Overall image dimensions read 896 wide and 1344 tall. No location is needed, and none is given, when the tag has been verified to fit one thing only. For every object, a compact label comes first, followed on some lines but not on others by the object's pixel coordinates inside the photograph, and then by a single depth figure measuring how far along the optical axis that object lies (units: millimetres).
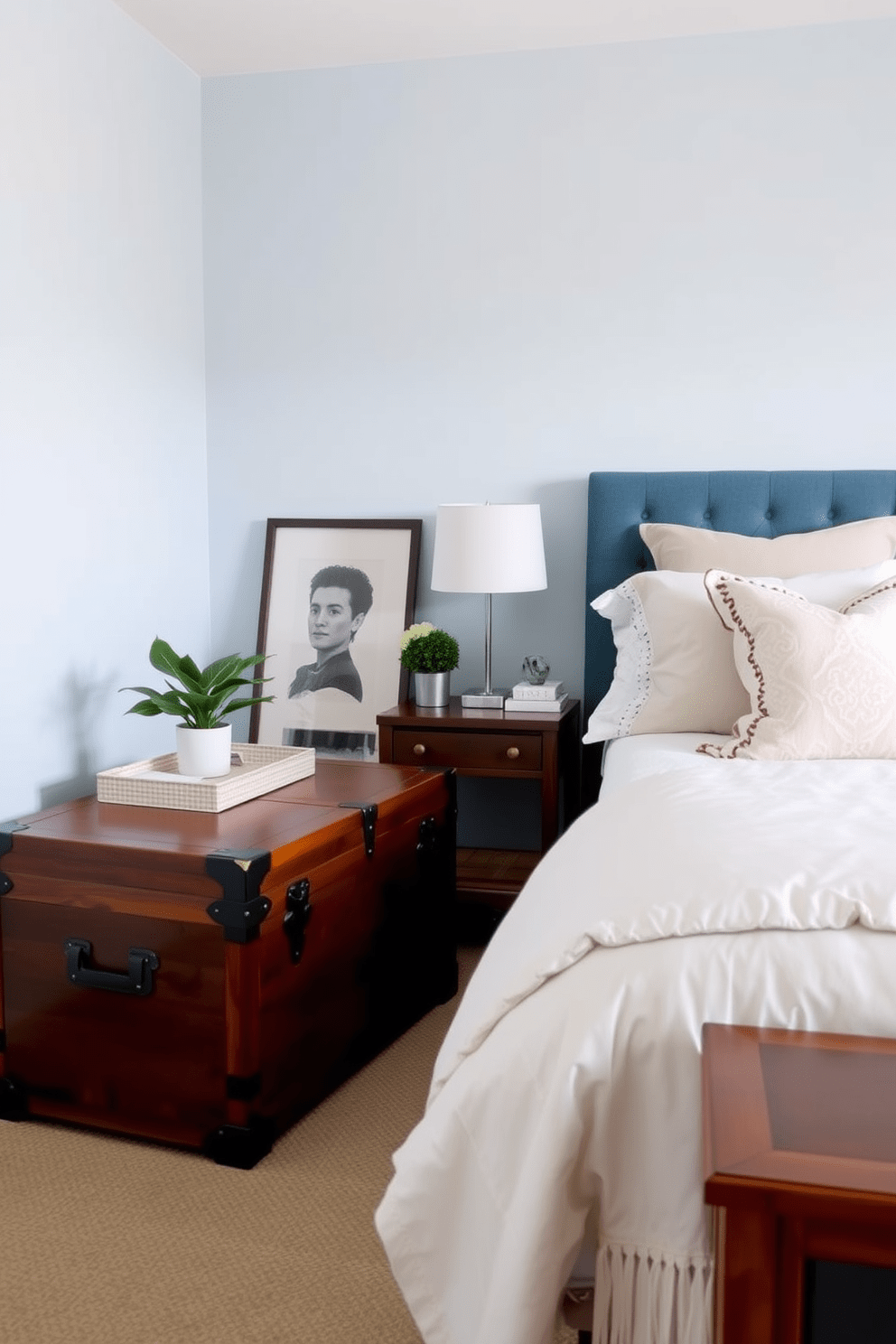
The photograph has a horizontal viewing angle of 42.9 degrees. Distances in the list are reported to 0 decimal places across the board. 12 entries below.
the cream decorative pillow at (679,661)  2680
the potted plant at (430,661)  3312
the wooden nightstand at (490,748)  3123
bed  1261
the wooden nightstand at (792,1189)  937
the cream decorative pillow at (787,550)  3006
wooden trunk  2092
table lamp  3168
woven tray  2441
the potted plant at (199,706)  2555
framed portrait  3648
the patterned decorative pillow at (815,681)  2305
